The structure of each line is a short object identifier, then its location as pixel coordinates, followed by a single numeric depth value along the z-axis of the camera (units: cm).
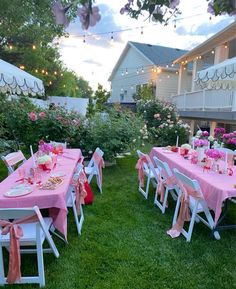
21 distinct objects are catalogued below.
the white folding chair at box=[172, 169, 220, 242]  370
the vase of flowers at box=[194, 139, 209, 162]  510
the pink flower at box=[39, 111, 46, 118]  819
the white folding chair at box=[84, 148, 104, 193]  577
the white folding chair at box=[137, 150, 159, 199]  541
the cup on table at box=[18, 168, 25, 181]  399
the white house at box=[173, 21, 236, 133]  560
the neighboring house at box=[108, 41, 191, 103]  1852
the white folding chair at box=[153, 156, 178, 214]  458
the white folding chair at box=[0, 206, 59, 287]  266
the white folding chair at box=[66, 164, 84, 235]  399
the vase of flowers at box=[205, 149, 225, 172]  453
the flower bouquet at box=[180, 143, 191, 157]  594
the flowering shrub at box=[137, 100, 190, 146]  1070
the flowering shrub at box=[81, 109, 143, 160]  781
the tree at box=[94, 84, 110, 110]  2221
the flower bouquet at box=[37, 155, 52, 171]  434
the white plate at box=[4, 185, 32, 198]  324
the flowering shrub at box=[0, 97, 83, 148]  816
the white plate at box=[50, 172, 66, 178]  409
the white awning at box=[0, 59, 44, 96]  511
